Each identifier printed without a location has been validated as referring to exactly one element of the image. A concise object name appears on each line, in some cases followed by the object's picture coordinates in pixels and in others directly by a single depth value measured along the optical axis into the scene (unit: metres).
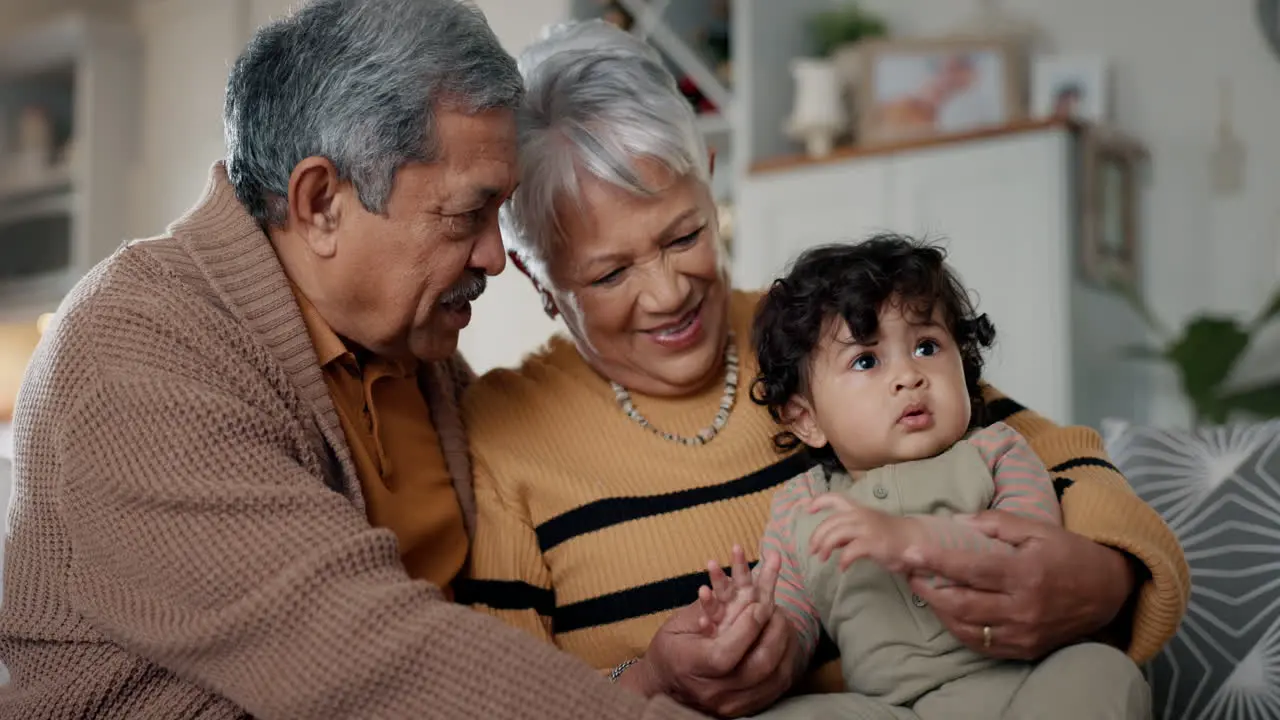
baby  1.31
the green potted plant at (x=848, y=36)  4.41
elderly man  1.13
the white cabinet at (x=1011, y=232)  3.72
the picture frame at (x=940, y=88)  4.15
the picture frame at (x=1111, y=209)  3.79
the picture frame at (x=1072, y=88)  4.13
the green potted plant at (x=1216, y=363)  3.67
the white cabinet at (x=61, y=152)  5.50
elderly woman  1.65
